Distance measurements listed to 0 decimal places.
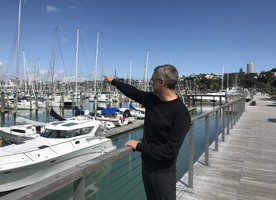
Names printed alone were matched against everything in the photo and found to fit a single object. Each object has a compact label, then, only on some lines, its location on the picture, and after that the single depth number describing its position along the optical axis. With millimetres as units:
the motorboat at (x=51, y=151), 7161
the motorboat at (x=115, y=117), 18585
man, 1605
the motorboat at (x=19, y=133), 12545
